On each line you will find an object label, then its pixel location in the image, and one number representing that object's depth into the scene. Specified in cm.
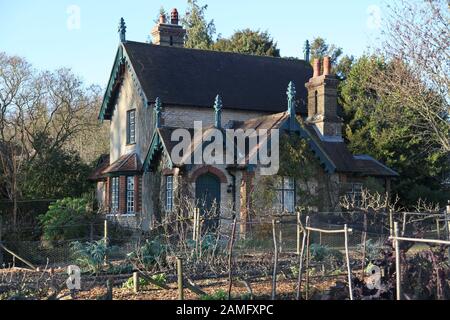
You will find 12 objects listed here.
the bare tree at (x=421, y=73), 2448
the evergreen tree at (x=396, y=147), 3231
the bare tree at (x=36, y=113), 3647
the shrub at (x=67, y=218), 2686
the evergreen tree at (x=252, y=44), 5084
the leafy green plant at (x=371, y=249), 1602
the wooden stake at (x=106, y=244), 1653
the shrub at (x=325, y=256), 1656
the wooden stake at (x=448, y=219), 1323
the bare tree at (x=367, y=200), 2509
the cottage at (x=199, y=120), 2673
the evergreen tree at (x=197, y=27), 5945
